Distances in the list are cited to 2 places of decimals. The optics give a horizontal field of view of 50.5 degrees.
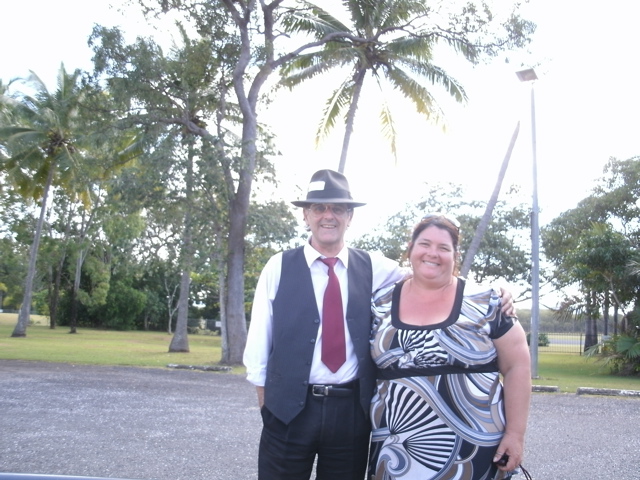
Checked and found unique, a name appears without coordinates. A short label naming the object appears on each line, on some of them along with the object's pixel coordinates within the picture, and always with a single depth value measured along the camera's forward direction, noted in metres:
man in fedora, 3.16
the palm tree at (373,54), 18.58
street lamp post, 15.50
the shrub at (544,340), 40.19
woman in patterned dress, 2.92
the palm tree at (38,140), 29.33
